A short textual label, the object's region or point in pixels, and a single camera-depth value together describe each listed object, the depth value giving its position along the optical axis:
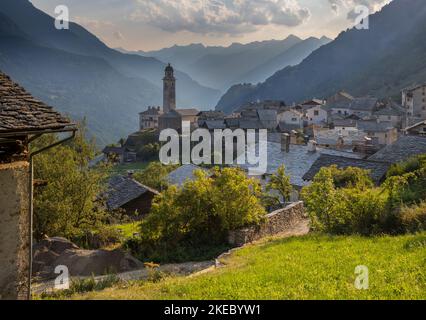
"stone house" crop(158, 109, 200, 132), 107.89
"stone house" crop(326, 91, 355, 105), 110.12
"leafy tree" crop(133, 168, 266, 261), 19.16
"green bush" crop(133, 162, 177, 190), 46.41
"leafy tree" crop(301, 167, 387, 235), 16.31
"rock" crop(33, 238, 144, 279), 17.47
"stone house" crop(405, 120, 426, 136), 52.50
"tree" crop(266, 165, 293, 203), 29.67
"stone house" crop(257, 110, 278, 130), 98.75
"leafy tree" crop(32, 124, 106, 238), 24.05
